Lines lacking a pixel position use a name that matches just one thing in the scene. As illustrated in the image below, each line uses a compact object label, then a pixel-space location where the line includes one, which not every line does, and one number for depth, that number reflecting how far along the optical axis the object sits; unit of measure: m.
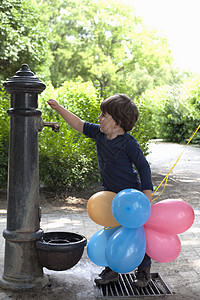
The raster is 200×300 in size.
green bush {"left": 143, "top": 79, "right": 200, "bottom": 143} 16.58
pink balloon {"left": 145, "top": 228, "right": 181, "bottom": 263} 2.85
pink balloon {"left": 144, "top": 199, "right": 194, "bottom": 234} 2.85
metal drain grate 3.01
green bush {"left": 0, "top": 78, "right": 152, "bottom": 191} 6.10
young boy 3.01
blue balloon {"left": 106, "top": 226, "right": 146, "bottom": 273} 2.73
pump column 2.98
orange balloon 2.91
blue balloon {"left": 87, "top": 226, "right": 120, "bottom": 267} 2.97
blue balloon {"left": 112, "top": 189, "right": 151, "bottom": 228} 2.68
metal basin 2.96
